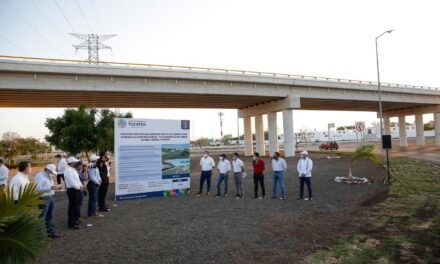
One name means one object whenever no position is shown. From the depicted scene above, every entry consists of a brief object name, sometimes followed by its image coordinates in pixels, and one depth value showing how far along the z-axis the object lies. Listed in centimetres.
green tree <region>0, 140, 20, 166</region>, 3709
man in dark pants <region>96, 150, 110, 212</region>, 988
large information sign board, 1197
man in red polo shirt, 1175
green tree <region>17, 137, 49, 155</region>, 4059
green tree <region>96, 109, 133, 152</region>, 2117
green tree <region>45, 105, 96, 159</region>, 2058
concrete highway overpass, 2089
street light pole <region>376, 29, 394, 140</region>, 2068
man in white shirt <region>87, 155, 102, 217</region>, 918
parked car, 4161
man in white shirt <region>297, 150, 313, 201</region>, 1098
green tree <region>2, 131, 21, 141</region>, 4866
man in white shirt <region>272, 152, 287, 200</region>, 1123
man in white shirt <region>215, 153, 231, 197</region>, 1240
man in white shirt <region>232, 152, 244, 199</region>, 1198
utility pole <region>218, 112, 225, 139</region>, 8445
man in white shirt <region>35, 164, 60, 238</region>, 699
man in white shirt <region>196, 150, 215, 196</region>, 1277
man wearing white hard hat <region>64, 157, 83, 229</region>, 779
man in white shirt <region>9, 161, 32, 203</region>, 622
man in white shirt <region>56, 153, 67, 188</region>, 1406
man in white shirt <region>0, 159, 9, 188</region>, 1055
